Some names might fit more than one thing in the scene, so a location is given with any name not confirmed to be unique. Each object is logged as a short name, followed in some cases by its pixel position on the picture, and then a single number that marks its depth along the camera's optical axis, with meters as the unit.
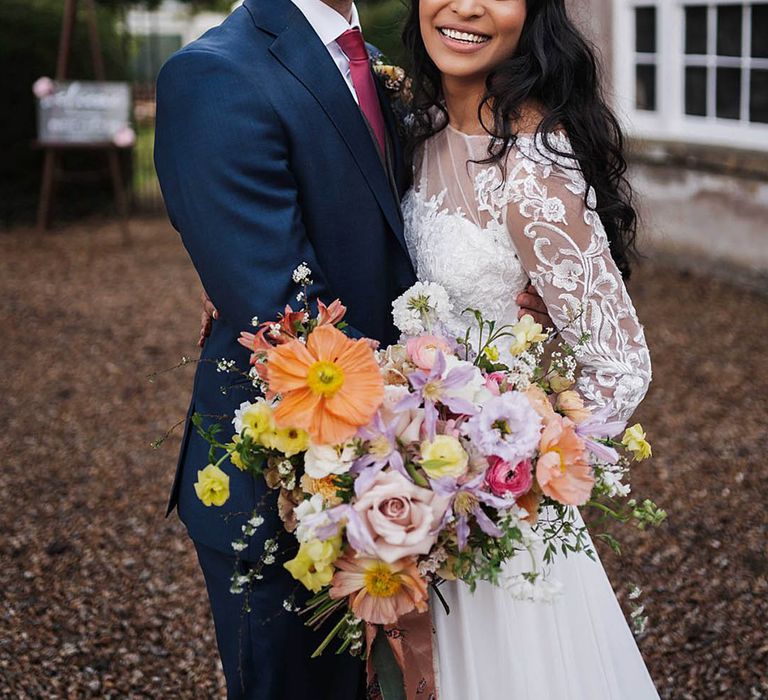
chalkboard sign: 9.55
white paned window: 7.61
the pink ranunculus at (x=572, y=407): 1.76
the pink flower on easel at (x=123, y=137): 9.78
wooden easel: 9.20
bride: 2.04
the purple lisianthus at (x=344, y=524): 1.54
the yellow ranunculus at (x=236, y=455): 1.67
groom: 1.83
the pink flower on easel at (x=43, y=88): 9.38
